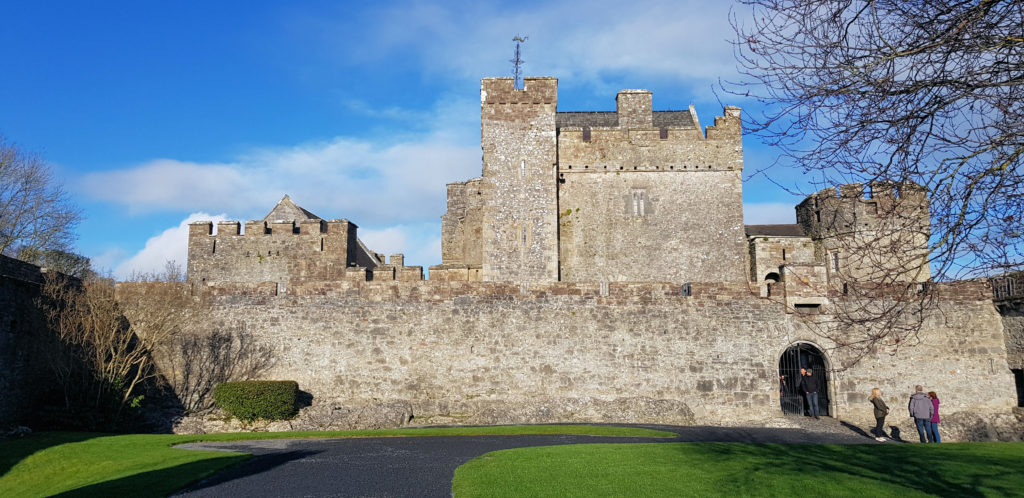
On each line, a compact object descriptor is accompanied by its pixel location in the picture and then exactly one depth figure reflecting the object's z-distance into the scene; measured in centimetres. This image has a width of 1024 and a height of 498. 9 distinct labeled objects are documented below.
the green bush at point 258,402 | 1981
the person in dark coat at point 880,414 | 1883
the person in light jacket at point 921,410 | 1705
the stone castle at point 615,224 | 2752
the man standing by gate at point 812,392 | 2052
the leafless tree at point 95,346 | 1912
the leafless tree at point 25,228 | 2816
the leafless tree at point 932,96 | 650
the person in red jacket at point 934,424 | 1740
